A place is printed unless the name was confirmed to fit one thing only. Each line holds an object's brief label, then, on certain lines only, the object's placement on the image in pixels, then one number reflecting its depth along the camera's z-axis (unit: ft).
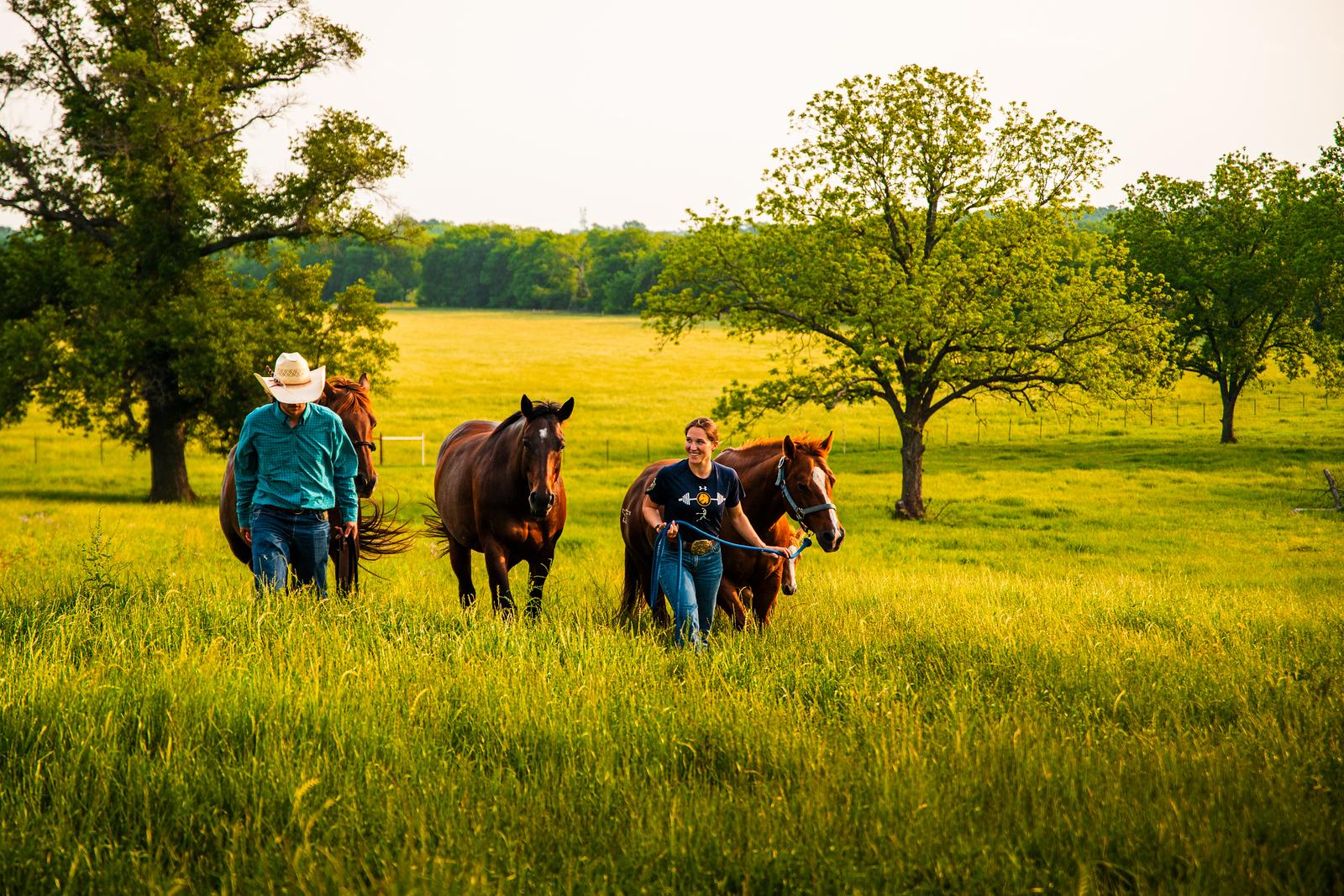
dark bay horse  55.06
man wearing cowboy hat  50.06
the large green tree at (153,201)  163.22
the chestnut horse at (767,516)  51.98
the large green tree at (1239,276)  253.03
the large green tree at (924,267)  161.48
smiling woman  48.32
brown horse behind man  62.08
